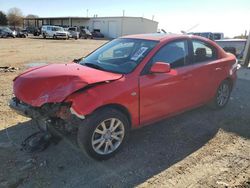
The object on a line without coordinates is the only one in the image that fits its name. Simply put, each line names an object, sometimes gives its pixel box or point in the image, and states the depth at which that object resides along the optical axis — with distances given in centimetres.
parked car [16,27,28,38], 2756
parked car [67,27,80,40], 2933
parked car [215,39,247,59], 1002
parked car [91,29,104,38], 3530
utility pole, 872
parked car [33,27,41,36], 3217
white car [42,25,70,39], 2645
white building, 3584
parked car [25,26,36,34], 3573
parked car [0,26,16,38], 2636
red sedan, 247
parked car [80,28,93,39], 3180
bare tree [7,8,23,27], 4953
